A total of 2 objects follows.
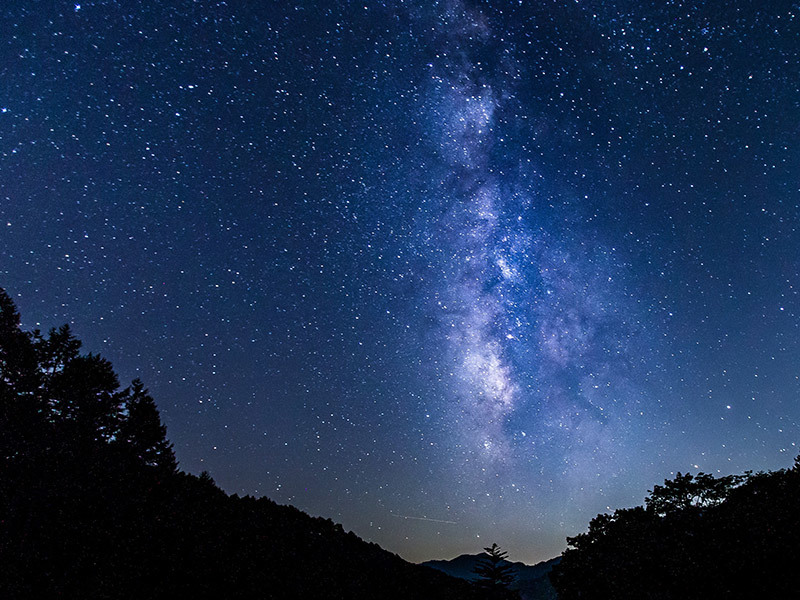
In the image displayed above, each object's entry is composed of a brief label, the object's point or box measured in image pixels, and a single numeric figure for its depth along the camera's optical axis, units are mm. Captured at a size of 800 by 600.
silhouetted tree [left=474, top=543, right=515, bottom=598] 15195
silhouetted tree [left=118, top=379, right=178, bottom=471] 24922
